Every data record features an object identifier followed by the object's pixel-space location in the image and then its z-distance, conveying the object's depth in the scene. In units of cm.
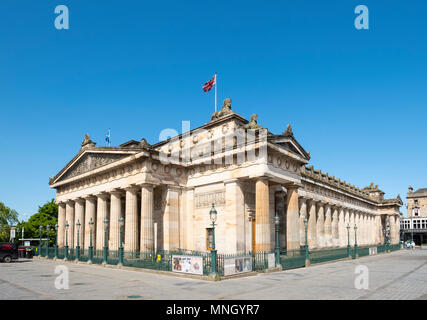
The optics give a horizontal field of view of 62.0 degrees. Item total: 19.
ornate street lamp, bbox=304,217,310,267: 2839
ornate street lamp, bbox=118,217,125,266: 2759
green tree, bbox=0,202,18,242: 9062
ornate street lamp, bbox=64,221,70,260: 3703
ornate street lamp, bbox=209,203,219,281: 1948
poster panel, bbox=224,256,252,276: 2055
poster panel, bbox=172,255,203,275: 2075
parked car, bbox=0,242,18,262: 3685
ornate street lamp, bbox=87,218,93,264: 3195
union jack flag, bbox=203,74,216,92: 3388
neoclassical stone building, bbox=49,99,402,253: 2828
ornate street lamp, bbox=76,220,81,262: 3438
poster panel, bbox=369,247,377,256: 4691
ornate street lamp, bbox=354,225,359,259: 3935
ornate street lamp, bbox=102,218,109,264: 2978
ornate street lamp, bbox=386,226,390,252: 8059
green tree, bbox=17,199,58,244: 6912
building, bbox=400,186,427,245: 10394
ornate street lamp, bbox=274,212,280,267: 2490
